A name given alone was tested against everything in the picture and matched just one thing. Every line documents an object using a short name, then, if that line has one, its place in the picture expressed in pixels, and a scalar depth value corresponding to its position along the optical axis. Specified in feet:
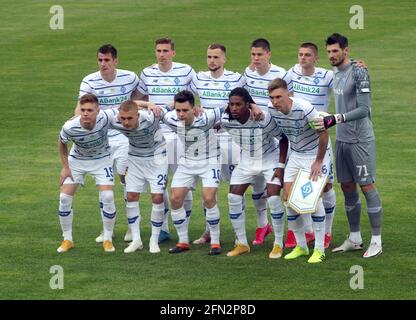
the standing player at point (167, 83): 53.42
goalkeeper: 49.03
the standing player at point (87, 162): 50.62
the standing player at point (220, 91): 52.75
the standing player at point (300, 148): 48.91
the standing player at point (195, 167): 50.98
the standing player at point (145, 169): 51.13
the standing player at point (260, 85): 52.60
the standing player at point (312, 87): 51.57
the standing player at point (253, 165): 50.39
